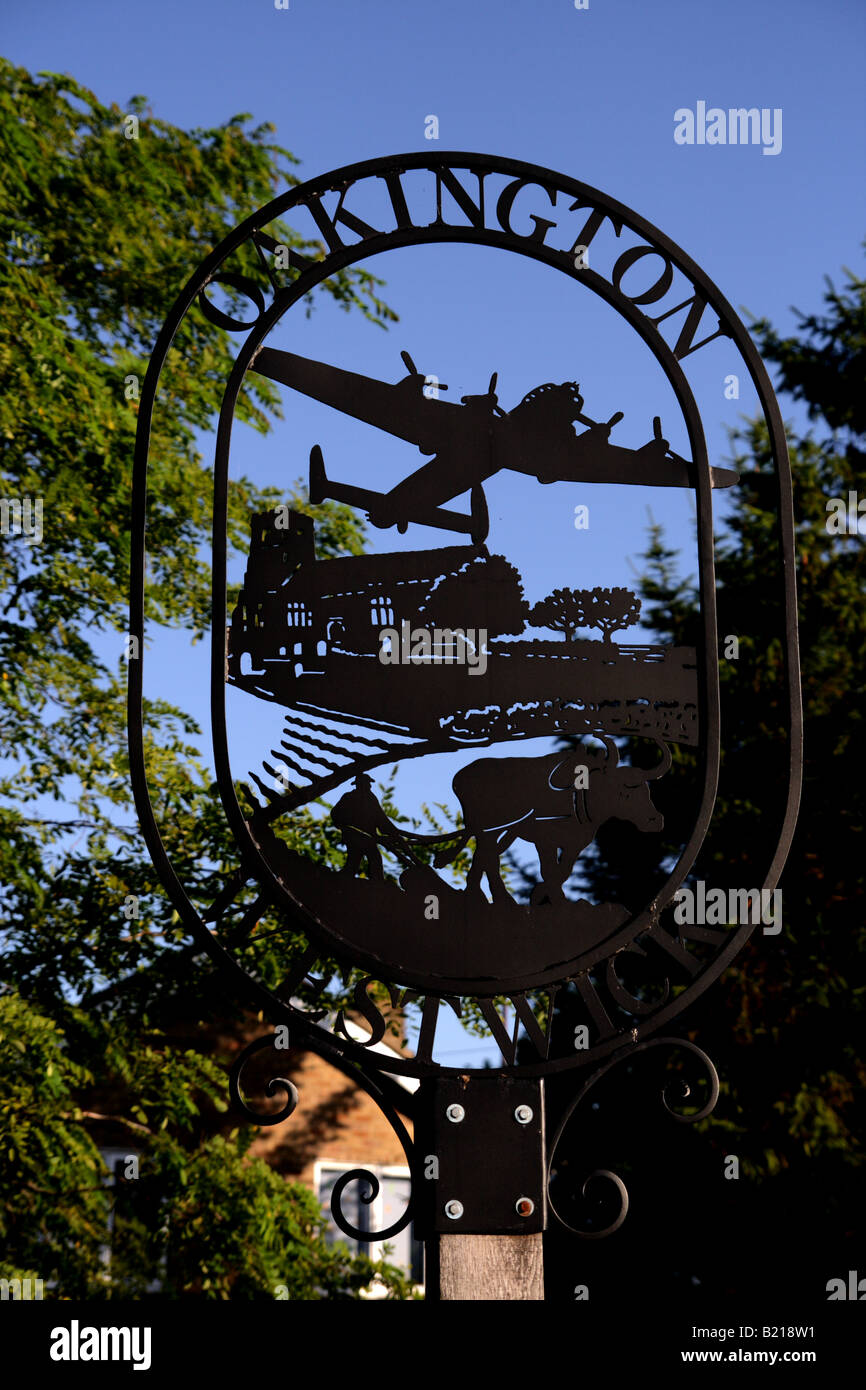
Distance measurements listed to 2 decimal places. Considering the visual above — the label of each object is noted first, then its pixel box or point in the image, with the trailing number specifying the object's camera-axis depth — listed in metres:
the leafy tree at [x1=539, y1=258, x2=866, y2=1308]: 7.56
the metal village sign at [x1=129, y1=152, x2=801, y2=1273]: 2.33
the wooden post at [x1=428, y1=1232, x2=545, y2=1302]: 2.23
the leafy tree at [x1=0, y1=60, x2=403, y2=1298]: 5.88
